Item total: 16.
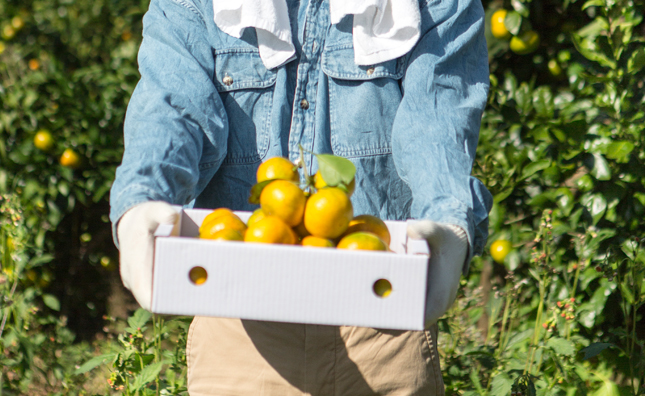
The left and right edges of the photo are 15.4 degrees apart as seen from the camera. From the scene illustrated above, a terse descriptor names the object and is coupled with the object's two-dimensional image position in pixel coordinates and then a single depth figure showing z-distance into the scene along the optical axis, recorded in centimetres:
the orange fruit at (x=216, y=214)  364
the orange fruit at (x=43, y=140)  515
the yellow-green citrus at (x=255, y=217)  363
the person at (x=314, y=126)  373
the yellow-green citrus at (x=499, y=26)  472
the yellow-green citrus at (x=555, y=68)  490
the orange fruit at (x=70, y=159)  515
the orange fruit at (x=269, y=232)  357
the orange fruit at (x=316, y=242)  360
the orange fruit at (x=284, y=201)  362
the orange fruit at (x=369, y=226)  364
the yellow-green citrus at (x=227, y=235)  357
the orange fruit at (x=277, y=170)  369
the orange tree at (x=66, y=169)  518
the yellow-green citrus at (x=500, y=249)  457
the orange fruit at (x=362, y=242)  355
